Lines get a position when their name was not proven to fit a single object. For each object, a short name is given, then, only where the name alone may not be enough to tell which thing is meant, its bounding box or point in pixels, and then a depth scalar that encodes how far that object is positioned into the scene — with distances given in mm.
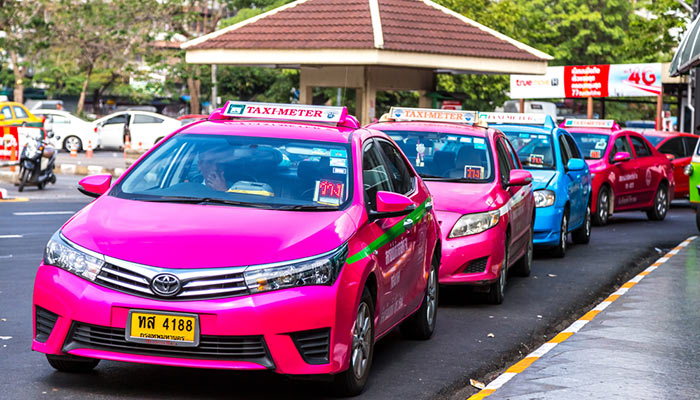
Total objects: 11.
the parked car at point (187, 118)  41838
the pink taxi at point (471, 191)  10805
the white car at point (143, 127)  42250
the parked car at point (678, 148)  26188
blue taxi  15273
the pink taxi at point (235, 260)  6355
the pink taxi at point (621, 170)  20156
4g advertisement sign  44688
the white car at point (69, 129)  40781
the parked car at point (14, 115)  32312
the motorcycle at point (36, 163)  22875
